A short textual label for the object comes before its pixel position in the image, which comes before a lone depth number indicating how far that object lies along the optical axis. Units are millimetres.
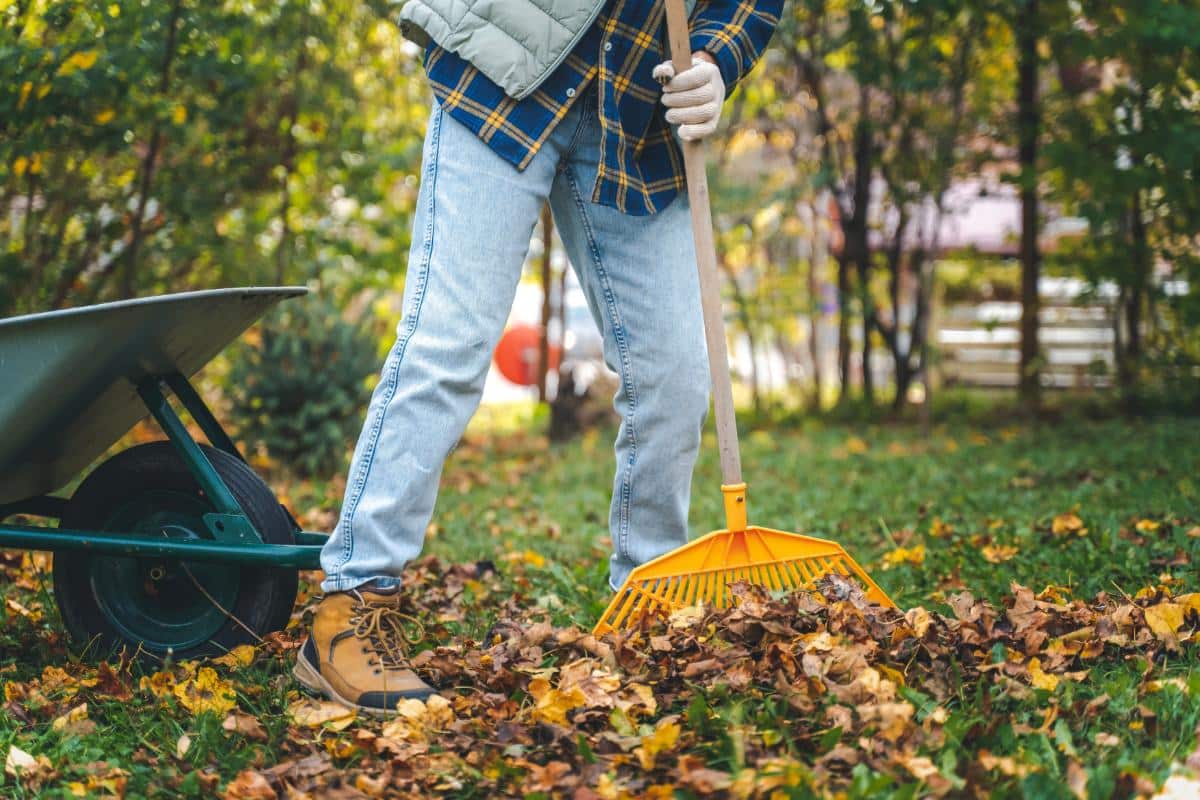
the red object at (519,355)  11000
